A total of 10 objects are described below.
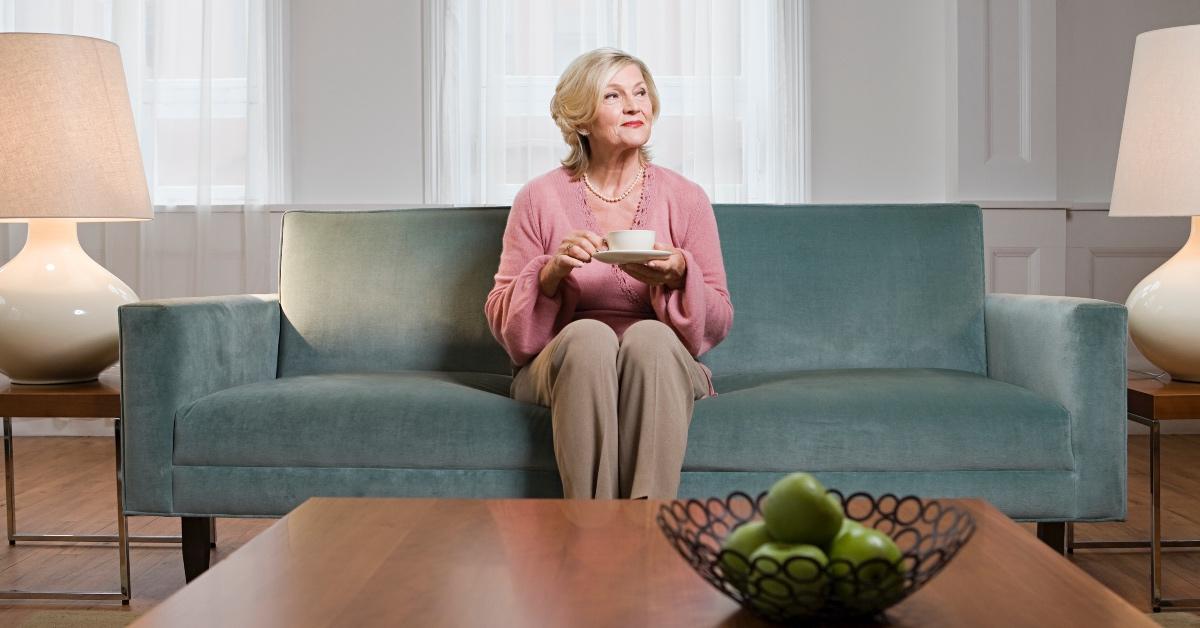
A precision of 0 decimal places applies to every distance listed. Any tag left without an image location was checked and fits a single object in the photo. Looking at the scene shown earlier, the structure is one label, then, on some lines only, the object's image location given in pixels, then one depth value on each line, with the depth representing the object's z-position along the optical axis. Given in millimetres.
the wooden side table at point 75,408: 2133
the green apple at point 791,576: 838
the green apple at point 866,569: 837
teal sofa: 2025
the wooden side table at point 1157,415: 2045
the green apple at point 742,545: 863
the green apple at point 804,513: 849
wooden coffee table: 922
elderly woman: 1888
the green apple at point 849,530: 862
